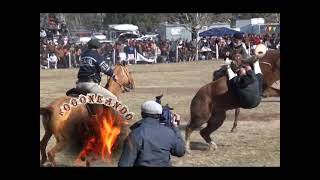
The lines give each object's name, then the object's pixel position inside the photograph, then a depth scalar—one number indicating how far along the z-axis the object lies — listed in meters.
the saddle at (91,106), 14.89
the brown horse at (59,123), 14.89
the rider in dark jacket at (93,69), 14.89
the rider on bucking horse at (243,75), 15.88
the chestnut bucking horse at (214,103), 16.19
